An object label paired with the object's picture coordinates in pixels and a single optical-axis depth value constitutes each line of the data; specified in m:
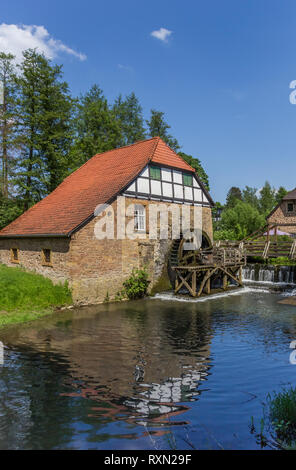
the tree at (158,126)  40.31
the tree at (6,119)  23.36
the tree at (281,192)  60.77
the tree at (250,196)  69.84
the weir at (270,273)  20.10
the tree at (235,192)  79.91
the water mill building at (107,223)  14.45
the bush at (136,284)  16.12
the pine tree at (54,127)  23.45
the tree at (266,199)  64.10
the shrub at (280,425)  4.37
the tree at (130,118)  36.91
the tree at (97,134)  30.16
